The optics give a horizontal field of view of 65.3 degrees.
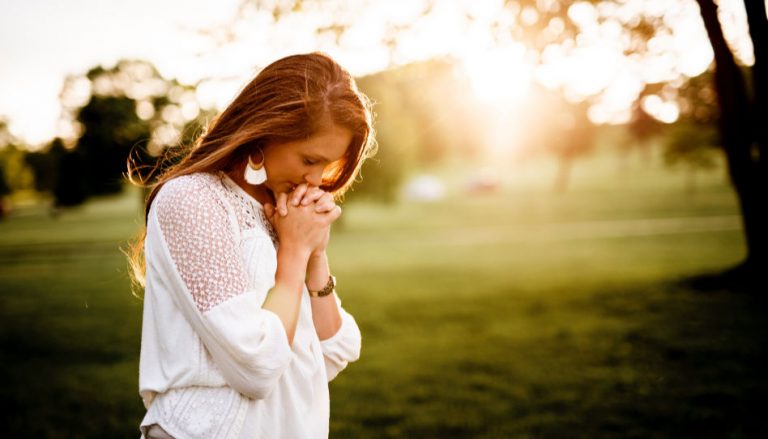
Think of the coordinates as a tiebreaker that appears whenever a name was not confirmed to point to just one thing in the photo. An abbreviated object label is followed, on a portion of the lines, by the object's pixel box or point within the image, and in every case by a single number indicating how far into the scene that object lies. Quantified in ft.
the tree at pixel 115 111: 127.95
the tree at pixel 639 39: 26.17
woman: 5.52
